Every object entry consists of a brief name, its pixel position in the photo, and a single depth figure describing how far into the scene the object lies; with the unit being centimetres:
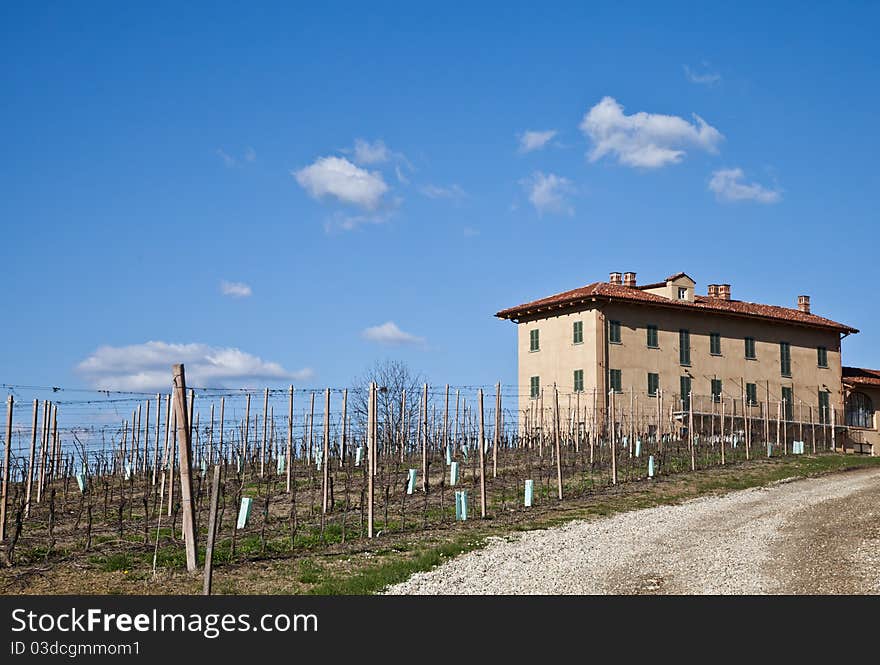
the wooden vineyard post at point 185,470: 1405
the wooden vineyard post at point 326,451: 1808
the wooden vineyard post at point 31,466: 2064
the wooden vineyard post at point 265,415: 2754
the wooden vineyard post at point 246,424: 2861
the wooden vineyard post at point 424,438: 2340
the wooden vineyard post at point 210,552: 1167
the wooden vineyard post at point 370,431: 1745
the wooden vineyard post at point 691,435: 2897
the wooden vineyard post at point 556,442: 2341
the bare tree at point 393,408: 3268
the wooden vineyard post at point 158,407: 2844
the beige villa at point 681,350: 4222
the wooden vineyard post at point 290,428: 2324
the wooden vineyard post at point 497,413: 2363
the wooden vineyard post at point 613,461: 2537
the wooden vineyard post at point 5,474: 1610
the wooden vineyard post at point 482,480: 2050
